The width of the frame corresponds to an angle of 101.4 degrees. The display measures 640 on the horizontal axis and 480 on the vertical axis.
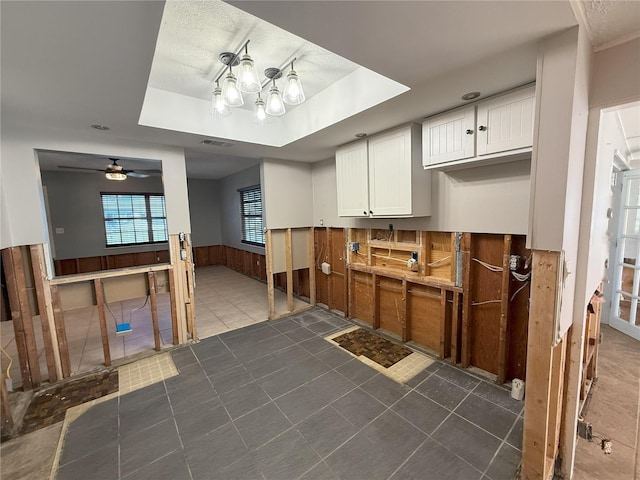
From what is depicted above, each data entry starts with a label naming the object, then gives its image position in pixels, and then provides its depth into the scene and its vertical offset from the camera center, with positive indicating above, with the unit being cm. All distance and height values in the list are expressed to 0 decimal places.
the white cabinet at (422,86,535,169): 179 +60
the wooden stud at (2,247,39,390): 240 -83
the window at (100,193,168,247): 636 +4
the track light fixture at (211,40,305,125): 184 +100
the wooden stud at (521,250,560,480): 133 -83
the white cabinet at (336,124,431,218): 256 +39
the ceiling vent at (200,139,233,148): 294 +86
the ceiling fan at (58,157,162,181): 410 +76
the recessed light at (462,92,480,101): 190 +85
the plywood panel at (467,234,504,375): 239 -88
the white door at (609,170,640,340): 315 -67
